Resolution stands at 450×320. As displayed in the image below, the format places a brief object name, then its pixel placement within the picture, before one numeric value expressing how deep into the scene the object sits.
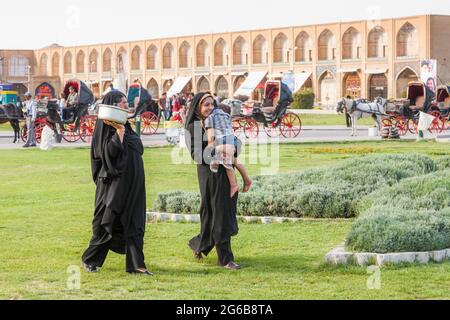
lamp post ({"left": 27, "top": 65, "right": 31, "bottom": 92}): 75.86
